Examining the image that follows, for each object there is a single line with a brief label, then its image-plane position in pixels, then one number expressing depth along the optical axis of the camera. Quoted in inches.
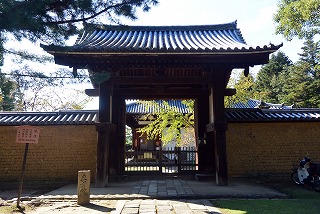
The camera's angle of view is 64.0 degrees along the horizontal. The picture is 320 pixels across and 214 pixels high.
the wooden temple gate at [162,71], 296.4
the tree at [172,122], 580.1
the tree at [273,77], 1681.8
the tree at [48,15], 156.2
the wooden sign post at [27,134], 256.8
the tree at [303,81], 1220.5
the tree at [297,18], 480.1
